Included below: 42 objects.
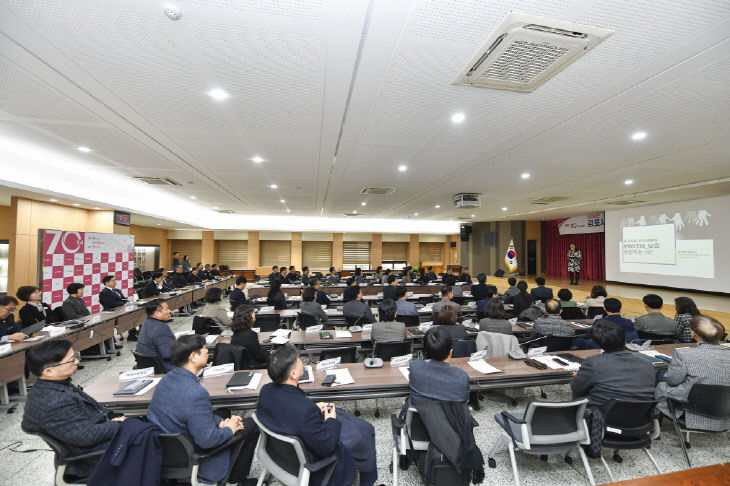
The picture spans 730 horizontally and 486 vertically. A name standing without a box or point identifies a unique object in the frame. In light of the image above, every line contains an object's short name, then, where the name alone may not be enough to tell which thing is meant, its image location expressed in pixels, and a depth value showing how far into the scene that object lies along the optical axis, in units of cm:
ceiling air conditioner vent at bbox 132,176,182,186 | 659
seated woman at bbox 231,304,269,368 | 314
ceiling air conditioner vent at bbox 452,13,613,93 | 198
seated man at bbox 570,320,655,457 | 225
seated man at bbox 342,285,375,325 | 480
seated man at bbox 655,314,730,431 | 240
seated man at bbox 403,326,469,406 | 205
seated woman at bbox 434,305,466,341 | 356
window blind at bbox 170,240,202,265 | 1597
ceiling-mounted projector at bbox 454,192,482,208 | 800
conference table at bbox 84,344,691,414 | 228
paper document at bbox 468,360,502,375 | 277
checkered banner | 640
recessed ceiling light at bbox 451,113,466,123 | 337
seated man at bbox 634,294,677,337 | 406
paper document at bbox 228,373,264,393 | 235
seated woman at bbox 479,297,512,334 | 363
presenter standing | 1364
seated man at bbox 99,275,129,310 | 565
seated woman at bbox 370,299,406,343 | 366
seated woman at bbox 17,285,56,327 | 424
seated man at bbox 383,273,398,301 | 810
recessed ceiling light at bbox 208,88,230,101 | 284
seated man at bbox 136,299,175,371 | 304
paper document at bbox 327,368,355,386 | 250
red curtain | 1409
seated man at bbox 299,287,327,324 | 493
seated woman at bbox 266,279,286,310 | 610
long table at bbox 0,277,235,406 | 333
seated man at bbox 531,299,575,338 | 369
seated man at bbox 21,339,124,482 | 167
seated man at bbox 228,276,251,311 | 578
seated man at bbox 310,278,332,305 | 666
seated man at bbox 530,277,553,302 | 673
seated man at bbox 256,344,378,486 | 168
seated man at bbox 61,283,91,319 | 500
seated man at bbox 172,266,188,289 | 906
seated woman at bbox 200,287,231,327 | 434
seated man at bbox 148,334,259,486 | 178
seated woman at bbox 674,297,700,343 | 396
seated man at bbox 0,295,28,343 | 356
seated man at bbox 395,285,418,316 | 493
